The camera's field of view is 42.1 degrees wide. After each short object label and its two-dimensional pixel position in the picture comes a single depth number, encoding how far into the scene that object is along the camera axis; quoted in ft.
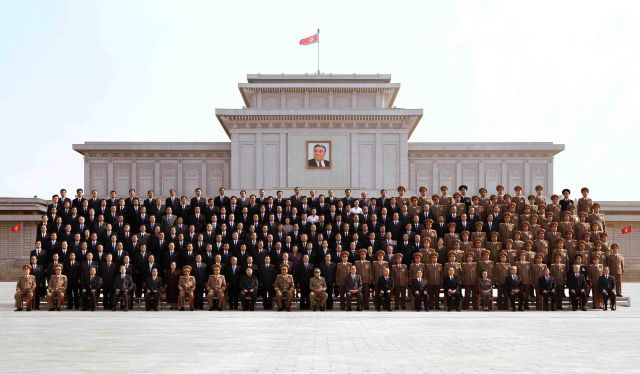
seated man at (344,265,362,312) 70.90
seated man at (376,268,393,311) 70.85
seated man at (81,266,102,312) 71.00
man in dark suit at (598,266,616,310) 71.82
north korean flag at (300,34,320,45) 156.46
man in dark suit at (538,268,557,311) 71.36
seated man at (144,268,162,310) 70.69
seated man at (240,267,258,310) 70.85
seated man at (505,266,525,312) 71.15
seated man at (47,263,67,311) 71.26
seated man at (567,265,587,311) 71.87
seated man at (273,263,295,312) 70.95
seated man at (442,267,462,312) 70.95
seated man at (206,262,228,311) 70.79
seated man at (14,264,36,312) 70.44
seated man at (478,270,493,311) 70.85
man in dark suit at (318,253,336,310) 71.92
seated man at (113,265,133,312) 70.64
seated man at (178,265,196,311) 70.44
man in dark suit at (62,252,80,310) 72.23
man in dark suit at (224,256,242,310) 71.92
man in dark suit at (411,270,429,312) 71.05
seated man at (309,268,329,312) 70.95
